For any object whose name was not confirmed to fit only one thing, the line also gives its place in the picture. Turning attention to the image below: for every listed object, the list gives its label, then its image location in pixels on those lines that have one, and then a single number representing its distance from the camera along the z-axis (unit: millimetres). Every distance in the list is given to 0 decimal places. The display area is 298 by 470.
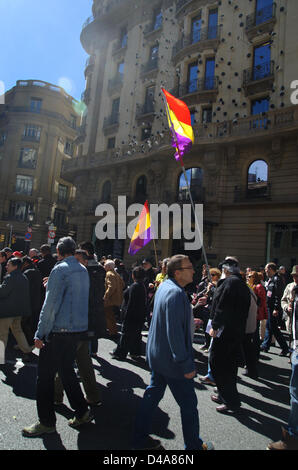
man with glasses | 2838
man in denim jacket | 3264
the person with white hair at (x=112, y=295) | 7367
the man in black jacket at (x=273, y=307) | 7508
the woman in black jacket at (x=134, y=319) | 6305
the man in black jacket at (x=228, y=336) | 4223
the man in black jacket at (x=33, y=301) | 6043
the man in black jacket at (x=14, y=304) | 5363
